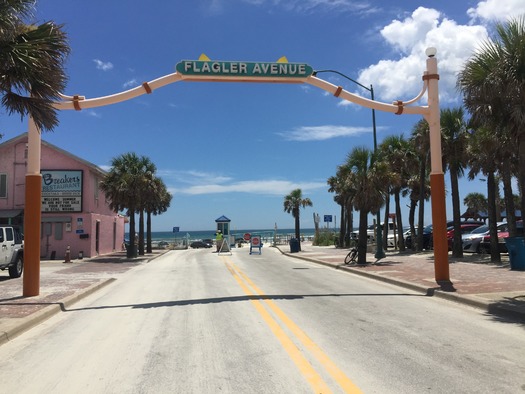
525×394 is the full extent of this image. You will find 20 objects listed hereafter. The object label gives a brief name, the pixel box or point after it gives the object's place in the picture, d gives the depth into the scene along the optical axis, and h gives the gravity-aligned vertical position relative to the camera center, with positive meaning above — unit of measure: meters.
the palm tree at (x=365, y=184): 22.22 +2.31
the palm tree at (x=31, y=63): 8.29 +3.22
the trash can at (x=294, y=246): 39.34 -0.95
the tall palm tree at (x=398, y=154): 30.67 +5.05
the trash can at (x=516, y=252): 16.28 -0.68
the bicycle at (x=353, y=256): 22.90 -1.05
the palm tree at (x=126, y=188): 34.49 +3.48
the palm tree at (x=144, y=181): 35.03 +4.04
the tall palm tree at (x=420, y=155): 25.31 +4.36
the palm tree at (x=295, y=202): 57.12 +3.84
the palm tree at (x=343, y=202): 24.09 +2.24
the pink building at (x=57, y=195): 33.28 +2.92
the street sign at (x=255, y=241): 40.34 -0.52
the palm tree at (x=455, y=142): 23.81 +4.44
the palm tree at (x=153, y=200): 36.75 +2.96
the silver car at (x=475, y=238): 25.94 -0.31
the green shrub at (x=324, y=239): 53.72 -0.56
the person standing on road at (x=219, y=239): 43.12 -0.35
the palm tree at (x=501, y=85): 10.68 +3.36
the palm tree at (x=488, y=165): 19.19 +2.98
